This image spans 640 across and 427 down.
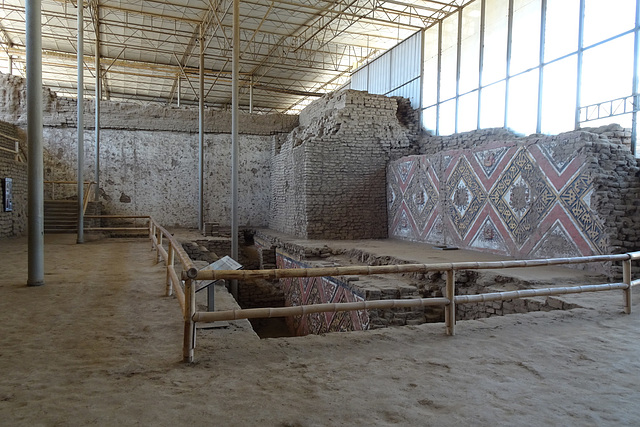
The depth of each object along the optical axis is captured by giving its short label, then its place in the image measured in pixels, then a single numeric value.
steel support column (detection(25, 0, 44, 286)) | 5.92
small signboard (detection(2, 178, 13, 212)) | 11.89
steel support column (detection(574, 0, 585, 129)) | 11.00
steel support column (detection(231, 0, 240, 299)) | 10.31
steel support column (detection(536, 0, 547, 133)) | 12.06
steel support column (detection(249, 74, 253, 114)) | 22.46
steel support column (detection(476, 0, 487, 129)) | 14.13
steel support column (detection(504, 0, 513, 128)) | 13.10
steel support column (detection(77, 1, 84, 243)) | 10.91
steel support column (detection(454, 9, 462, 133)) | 15.06
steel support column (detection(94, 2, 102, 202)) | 14.75
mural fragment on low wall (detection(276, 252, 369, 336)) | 7.36
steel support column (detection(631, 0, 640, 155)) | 9.59
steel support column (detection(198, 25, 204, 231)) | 15.98
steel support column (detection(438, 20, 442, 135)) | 15.93
